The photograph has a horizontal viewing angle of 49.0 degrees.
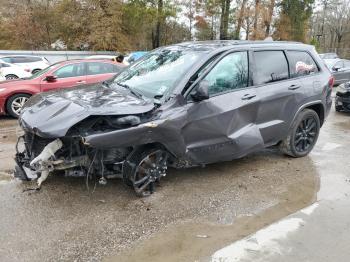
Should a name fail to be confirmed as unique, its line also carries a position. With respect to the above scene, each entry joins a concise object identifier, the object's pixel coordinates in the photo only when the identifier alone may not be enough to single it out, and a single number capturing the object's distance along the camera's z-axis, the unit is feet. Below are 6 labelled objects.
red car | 30.58
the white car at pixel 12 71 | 53.83
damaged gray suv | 13.03
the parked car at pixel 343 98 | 34.91
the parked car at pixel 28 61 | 59.72
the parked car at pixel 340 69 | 55.75
